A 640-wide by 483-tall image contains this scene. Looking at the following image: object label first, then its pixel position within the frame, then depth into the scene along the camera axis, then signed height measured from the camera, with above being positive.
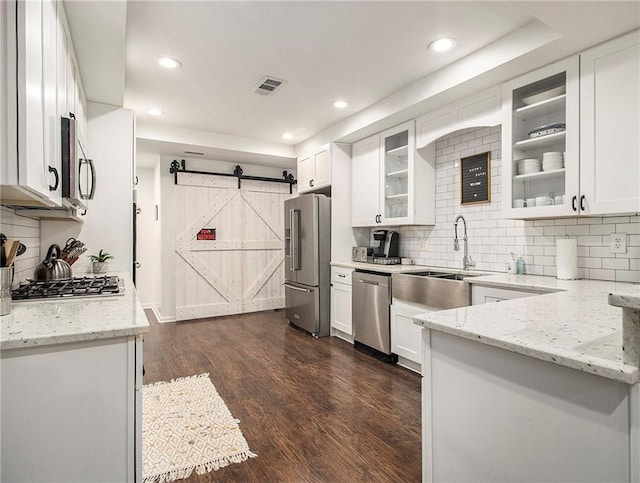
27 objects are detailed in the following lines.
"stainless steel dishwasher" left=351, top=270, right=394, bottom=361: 3.42 -0.73
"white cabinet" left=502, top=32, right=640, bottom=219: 2.03 +0.69
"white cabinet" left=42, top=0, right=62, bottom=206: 1.33 +0.56
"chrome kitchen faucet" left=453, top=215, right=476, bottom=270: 3.26 -0.07
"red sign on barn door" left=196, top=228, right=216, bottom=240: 5.37 +0.10
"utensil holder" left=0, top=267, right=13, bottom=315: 1.29 -0.18
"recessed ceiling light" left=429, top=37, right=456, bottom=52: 2.49 +1.43
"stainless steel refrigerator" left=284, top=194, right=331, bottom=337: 4.35 -0.24
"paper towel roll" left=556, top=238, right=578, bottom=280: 2.43 -0.12
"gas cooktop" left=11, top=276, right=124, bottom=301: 1.68 -0.25
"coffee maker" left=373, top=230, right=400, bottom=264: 3.90 -0.08
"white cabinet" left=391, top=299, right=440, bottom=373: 3.06 -0.85
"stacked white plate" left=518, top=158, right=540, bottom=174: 2.52 +0.55
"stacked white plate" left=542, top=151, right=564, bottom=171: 2.38 +0.55
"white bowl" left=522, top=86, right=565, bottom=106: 2.38 +1.03
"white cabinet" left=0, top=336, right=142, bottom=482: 1.06 -0.55
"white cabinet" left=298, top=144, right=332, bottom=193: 4.44 +0.95
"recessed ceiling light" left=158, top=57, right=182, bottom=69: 2.78 +1.44
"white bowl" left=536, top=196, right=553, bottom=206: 2.42 +0.28
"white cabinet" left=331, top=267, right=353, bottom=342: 4.02 -0.74
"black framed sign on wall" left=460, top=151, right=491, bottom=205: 3.15 +0.58
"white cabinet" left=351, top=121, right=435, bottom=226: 3.56 +0.67
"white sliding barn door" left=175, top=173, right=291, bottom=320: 5.25 -0.10
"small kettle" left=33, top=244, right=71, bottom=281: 2.25 -0.19
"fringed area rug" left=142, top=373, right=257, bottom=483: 1.88 -1.20
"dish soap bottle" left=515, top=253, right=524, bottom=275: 2.84 -0.21
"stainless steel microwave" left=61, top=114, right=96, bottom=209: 1.60 +0.39
